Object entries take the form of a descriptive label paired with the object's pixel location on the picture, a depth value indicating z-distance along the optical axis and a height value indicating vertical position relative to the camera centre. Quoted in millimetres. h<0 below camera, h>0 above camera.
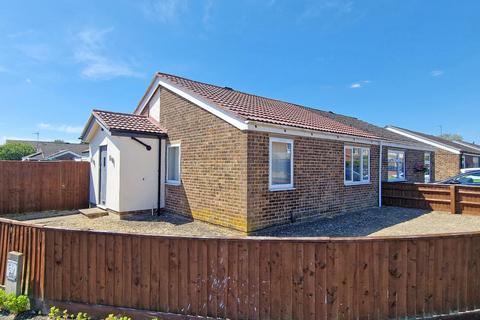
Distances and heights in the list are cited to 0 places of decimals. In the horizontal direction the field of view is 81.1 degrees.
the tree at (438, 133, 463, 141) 72444 +7692
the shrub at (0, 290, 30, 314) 4203 -2154
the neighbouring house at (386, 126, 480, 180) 24594 +849
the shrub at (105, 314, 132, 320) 3561 -2071
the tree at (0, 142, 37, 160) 44638 +1655
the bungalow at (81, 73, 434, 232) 8164 +146
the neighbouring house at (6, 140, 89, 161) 36500 +1455
